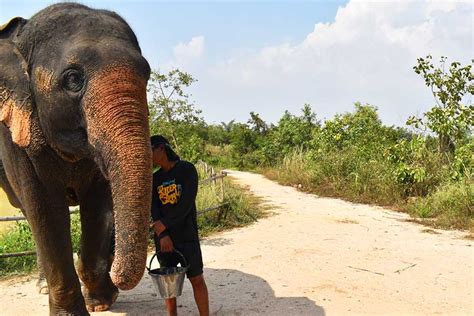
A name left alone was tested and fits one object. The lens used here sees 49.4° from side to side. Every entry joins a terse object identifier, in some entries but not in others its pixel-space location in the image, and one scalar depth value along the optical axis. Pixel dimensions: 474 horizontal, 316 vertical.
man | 3.96
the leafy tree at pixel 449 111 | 11.58
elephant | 2.89
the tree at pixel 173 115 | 13.26
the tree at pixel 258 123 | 31.08
